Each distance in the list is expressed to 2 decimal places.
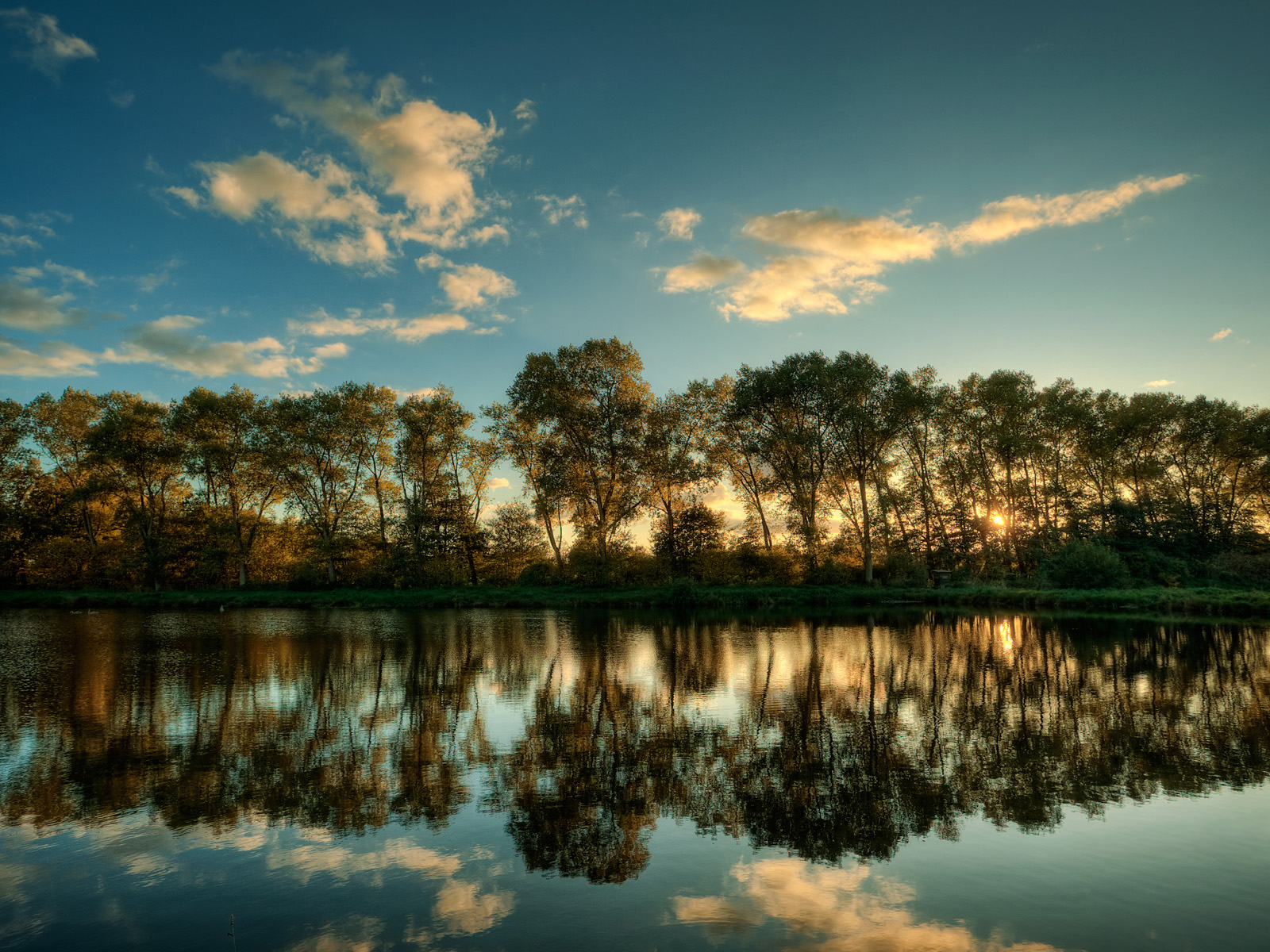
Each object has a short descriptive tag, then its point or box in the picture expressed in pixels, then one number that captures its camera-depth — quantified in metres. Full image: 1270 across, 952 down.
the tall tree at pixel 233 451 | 57.09
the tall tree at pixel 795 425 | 50.88
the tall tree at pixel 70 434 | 60.91
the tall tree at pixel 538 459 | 54.50
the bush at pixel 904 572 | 51.38
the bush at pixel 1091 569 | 44.28
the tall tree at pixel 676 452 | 53.81
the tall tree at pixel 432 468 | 59.38
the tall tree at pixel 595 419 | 53.72
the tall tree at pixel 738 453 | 54.66
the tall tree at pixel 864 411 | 49.69
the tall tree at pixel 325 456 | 57.34
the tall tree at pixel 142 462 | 55.97
